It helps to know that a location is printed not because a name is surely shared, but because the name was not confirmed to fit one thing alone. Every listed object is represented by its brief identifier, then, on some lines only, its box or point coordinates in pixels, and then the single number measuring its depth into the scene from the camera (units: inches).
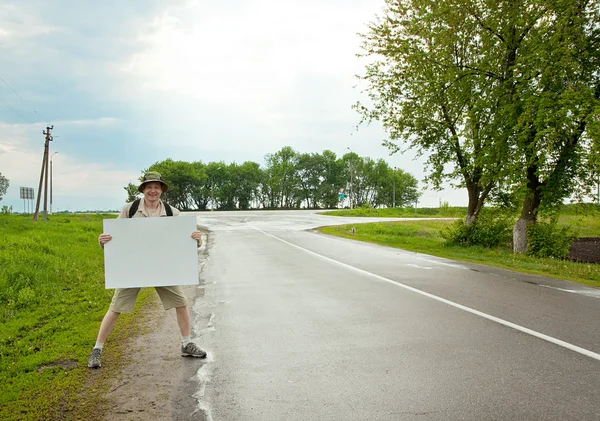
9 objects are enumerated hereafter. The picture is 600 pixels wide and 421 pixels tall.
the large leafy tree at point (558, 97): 579.2
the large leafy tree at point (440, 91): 714.8
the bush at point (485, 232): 874.1
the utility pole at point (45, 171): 1688.0
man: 201.3
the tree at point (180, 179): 4072.3
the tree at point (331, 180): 4749.0
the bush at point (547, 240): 743.1
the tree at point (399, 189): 5103.3
